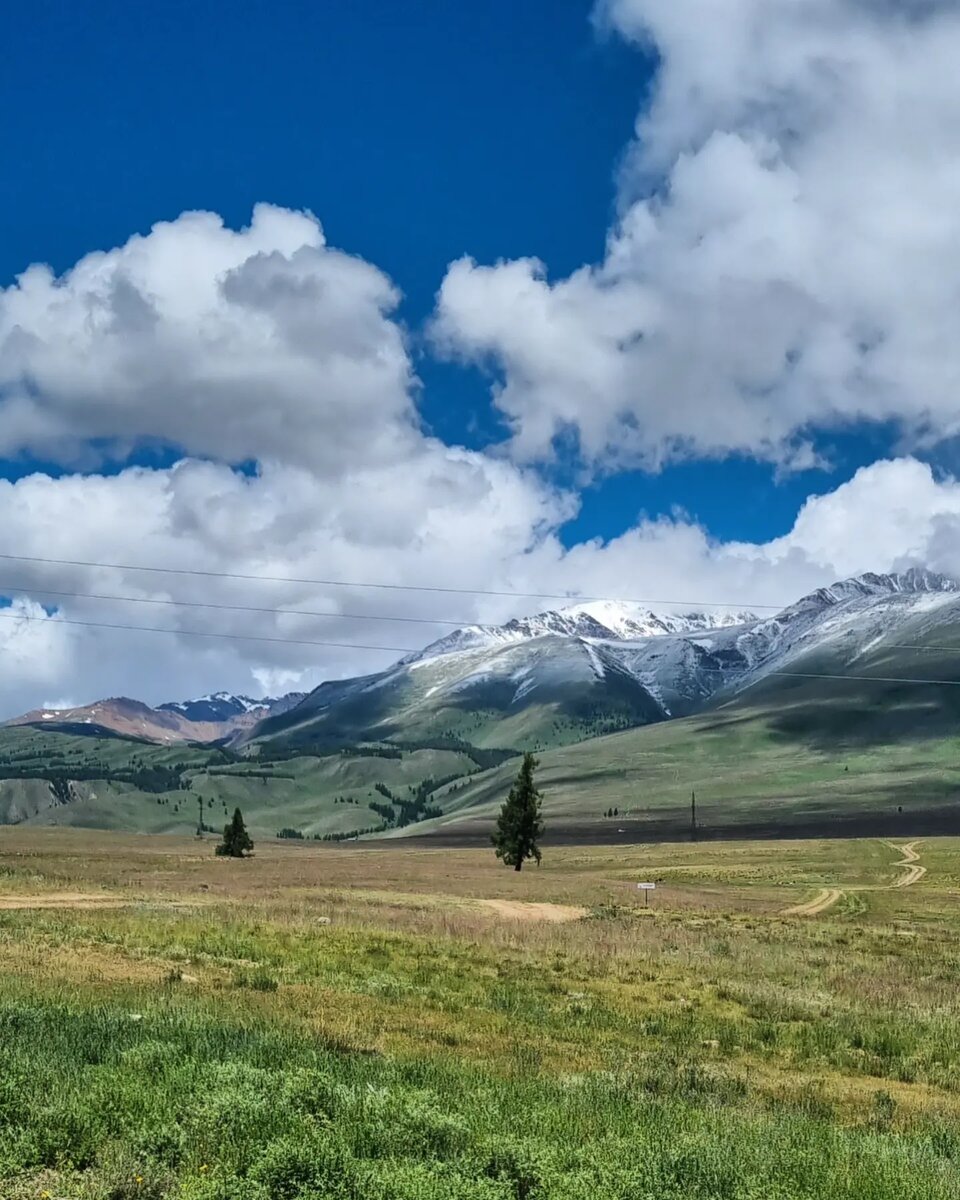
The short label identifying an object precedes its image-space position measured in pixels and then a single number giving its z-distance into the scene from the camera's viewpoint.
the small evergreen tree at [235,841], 127.50
